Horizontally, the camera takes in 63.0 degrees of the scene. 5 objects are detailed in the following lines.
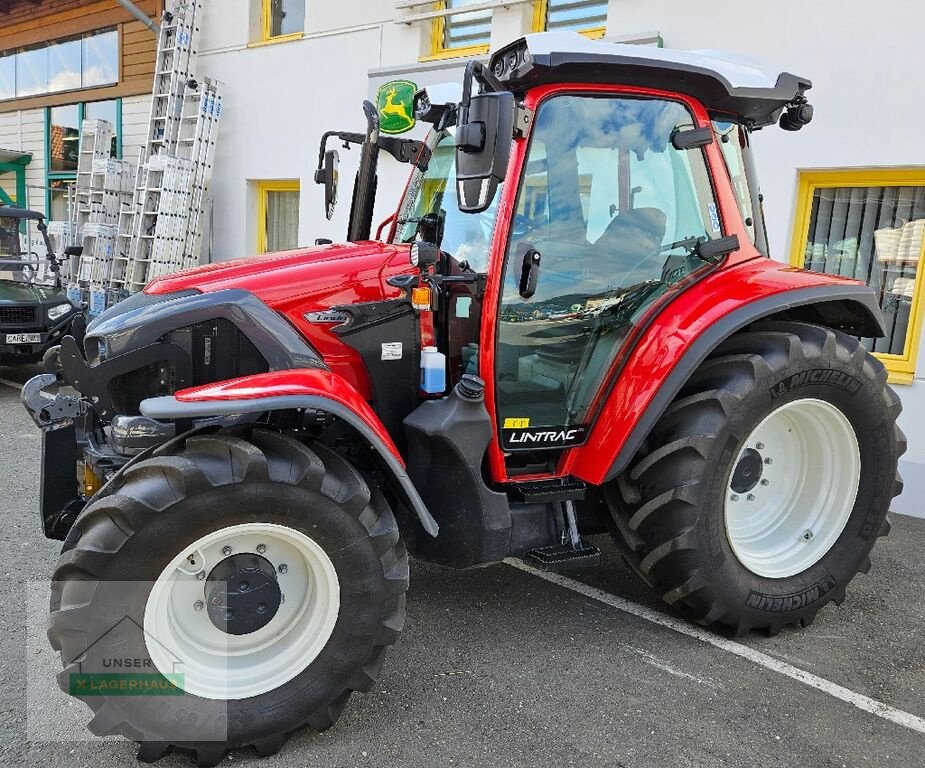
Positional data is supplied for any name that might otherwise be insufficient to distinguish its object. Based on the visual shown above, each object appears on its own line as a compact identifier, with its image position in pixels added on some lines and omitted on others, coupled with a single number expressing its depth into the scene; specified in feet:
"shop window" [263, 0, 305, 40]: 29.32
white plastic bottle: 9.73
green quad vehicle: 25.49
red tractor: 7.67
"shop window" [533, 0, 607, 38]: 21.77
